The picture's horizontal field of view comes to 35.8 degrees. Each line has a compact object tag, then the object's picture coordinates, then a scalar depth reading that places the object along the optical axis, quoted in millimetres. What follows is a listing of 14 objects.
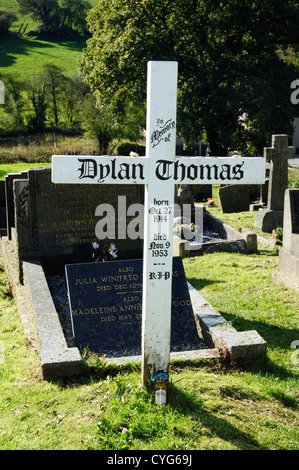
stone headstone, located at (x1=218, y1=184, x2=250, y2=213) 13539
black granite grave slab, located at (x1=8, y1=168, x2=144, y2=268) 6871
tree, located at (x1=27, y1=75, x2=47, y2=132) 40531
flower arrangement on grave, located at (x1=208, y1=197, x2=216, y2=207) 14097
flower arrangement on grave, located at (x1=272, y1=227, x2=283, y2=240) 9805
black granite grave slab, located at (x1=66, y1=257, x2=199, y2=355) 5145
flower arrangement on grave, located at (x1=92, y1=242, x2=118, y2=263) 7059
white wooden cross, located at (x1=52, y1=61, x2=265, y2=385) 3543
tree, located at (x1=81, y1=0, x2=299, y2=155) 16656
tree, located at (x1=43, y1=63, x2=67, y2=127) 45156
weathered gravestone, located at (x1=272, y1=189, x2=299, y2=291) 6875
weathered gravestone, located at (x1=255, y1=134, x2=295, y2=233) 10945
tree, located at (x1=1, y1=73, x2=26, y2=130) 39625
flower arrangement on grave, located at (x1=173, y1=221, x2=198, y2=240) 9922
